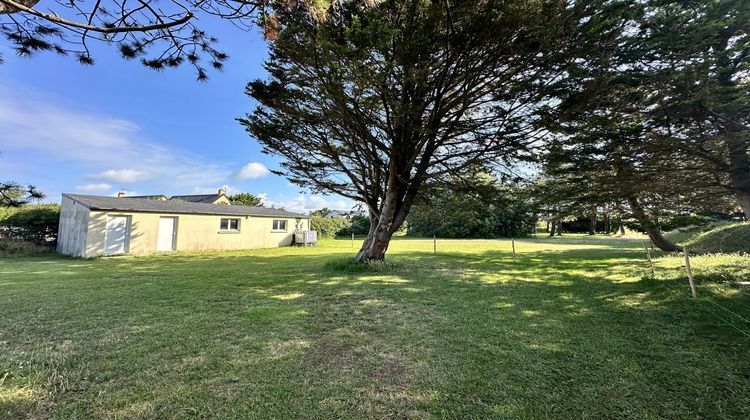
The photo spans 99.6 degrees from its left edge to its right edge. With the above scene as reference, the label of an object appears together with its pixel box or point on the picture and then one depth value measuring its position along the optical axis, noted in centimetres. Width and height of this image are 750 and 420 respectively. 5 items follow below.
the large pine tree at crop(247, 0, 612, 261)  590
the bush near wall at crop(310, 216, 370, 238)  2725
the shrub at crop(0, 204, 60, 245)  1384
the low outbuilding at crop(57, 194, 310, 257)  1340
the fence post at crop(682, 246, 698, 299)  571
